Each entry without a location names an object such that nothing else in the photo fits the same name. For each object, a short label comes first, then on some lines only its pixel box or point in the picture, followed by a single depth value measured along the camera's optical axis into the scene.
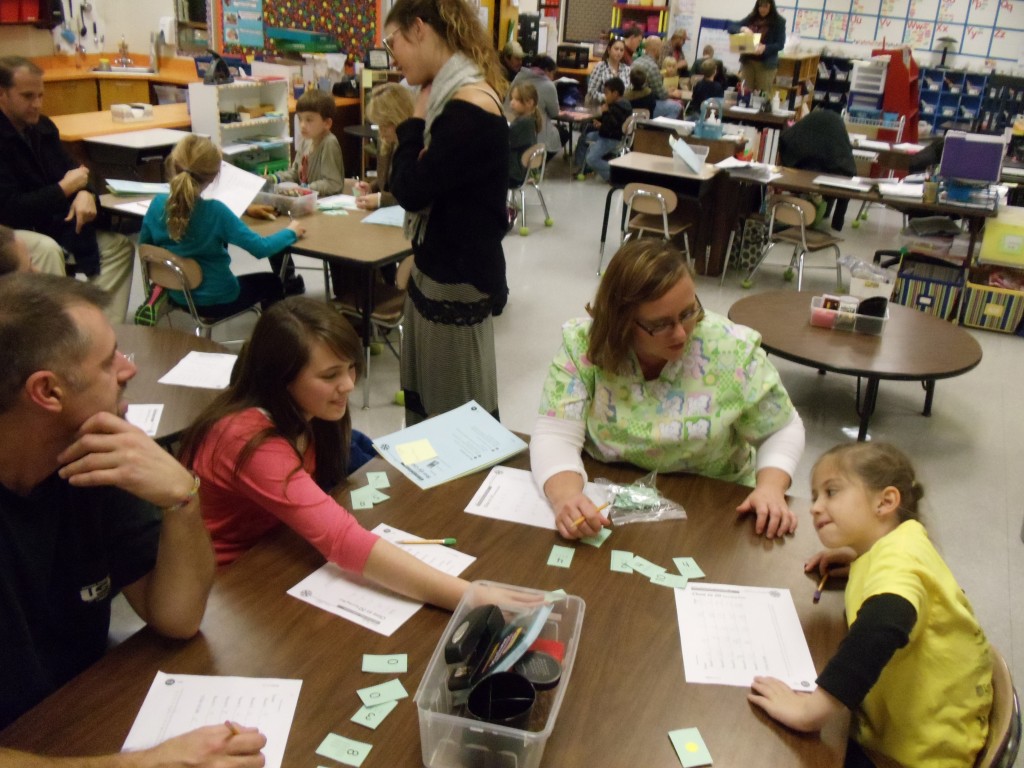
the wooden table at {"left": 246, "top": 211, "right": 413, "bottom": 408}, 3.64
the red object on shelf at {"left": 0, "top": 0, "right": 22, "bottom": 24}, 6.59
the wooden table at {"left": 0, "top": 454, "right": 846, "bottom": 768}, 1.15
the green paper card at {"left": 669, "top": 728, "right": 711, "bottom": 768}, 1.14
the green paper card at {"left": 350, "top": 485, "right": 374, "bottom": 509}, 1.71
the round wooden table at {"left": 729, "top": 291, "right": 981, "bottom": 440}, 3.35
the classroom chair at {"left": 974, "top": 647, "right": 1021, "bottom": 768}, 1.24
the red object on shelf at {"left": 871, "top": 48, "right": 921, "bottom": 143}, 8.98
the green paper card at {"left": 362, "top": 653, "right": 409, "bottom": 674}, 1.27
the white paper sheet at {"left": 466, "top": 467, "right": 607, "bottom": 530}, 1.70
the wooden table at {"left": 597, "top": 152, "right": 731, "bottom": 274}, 5.86
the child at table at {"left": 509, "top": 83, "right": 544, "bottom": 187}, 6.55
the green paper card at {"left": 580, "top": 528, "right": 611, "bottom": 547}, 1.63
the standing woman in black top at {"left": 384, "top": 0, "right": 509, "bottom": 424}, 2.31
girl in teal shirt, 3.48
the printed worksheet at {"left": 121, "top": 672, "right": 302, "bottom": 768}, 1.13
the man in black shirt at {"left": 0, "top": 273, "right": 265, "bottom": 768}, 1.10
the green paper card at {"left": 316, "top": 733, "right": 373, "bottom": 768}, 1.11
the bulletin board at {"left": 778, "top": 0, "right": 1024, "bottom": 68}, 9.88
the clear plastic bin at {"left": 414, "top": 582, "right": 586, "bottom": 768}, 1.08
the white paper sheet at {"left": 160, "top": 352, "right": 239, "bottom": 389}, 2.43
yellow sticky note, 1.88
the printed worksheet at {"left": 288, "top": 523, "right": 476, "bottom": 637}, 1.38
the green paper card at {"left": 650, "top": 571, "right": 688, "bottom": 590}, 1.51
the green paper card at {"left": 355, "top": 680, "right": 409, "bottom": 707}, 1.21
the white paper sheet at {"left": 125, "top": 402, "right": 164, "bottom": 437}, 2.17
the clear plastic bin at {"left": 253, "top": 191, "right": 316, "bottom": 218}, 4.27
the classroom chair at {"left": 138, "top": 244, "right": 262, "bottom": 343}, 3.53
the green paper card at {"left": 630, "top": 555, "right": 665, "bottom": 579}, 1.54
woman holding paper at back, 8.47
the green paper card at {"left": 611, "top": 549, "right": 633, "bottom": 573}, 1.55
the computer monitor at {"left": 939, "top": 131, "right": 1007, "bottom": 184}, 5.16
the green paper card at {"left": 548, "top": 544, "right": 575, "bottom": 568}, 1.56
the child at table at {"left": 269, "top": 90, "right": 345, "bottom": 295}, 4.79
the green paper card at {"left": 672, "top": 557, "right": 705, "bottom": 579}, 1.55
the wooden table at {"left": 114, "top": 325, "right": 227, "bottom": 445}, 2.23
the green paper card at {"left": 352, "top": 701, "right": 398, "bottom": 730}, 1.17
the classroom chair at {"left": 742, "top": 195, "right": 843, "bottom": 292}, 5.36
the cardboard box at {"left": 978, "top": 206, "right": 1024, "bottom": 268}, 5.11
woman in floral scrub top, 1.76
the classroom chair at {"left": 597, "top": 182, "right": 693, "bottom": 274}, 5.55
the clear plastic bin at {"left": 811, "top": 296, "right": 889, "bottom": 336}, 3.67
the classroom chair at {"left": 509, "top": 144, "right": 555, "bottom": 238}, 6.66
